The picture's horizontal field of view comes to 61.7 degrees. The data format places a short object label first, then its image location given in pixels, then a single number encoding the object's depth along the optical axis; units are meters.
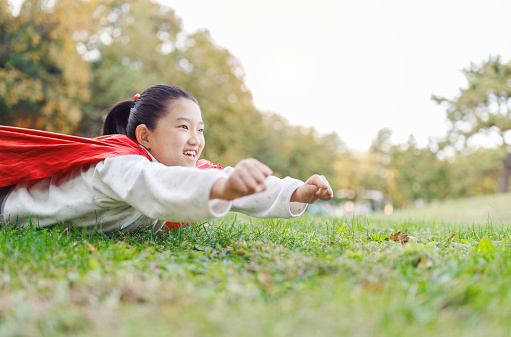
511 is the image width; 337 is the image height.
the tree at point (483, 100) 17.22
